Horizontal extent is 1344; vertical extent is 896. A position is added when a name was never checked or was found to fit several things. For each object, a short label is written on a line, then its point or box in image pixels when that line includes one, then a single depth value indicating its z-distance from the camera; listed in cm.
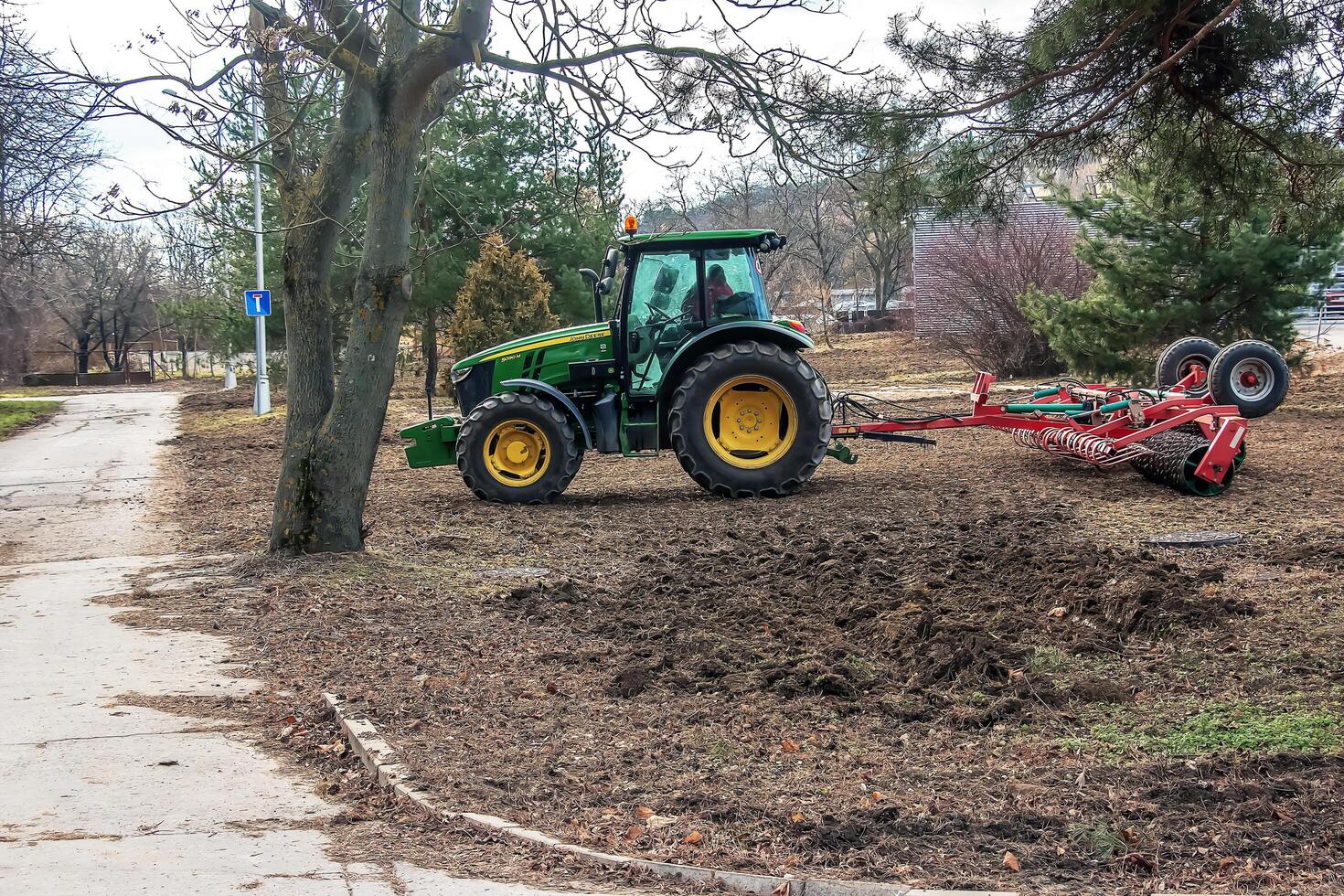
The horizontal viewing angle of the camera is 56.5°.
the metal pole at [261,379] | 2866
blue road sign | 2716
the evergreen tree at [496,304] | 2223
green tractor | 1258
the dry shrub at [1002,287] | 2631
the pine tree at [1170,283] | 1808
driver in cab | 1293
